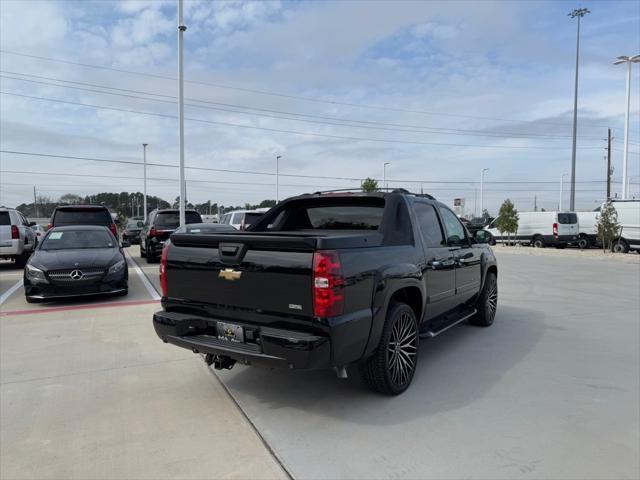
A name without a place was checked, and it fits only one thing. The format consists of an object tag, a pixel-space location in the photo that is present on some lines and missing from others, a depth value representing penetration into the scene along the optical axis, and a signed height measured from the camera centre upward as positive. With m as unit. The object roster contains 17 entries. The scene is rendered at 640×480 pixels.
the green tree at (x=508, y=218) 27.00 +0.07
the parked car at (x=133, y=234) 26.02 -0.95
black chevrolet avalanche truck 3.38 -0.59
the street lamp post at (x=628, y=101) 26.38 +7.05
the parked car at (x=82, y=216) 14.23 +0.02
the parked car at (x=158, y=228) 15.56 -0.38
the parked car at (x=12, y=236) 13.01 -0.55
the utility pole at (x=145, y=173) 46.31 +4.39
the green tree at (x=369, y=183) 42.41 +3.30
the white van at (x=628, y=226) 20.56 -0.27
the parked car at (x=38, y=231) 20.63 -0.67
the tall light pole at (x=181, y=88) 18.56 +5.40
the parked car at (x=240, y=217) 16.86 +0.02
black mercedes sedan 7.95 -0.88
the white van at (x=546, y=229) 25.20 -0.51
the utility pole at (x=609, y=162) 45.33 +5.97
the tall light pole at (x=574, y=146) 32.38 +5.08
